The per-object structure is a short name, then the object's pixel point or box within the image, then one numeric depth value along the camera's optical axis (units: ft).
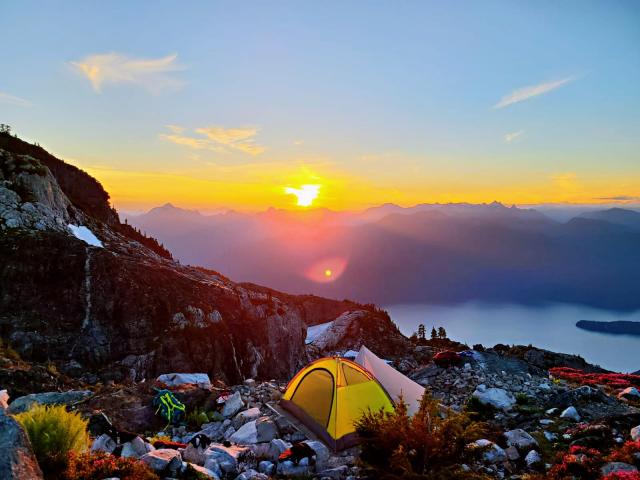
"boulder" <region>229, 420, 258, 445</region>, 33.12
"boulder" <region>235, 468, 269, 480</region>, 24.46
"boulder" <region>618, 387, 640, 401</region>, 52.34
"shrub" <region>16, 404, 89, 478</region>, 17.30
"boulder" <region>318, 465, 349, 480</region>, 26.21
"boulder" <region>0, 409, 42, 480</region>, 13.69
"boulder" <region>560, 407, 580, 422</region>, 41.10
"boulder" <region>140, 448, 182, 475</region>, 21.65
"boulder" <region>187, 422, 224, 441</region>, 35.59
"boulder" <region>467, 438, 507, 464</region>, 31.01
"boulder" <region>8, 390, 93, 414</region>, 33.30
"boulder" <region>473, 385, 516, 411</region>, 47.08
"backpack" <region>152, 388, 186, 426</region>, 38.06
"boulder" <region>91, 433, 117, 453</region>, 25.88
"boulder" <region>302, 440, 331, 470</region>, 27.86
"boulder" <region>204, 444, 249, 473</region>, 25.90
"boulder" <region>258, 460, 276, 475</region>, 26.84
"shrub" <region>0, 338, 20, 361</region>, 50.01
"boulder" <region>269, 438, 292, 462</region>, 29.09
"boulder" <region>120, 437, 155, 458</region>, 25.14
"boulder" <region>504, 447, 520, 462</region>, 32.35
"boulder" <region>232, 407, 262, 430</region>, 37.63
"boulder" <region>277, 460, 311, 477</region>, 26.86
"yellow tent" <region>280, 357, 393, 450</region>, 32.60
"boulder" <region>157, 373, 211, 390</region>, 49.08
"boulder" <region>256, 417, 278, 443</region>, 33.58
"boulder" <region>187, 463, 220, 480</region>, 22.40
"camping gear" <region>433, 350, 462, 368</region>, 63.87
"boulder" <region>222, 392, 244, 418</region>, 40.54
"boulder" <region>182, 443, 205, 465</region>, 25.46
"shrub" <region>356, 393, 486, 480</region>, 19.70
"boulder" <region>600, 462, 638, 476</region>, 25.36
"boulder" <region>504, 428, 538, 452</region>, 33.91
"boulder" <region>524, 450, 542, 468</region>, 30.73
